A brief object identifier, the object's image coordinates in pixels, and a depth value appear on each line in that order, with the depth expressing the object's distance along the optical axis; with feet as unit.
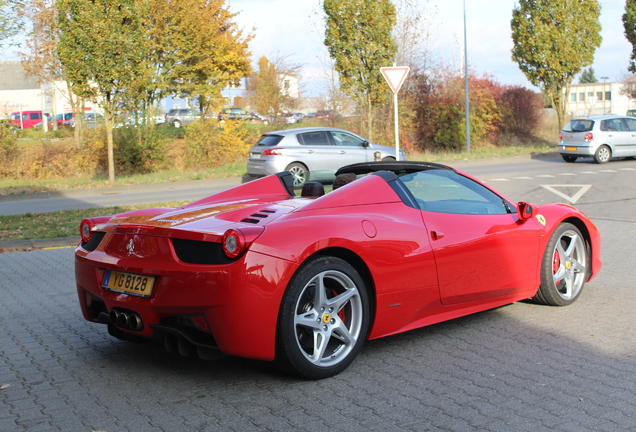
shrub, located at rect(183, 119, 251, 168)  84.84
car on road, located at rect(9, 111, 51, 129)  217.97
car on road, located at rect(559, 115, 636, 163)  76.95
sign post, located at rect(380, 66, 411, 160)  48.55
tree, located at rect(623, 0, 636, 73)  118.32
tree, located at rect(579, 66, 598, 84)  417.49
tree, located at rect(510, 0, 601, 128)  103.65
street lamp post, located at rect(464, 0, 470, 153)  95.09
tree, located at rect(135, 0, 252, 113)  83.76
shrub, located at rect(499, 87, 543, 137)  118.32
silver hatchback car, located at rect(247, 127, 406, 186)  62.28
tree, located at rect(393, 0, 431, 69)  101.76
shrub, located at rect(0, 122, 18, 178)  78.02
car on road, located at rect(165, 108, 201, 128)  156.66
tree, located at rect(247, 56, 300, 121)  94.94
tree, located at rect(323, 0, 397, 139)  83.15
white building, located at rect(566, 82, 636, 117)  295.40
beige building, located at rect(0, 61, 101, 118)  282.56
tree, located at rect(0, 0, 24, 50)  52.65
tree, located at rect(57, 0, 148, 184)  62.28
